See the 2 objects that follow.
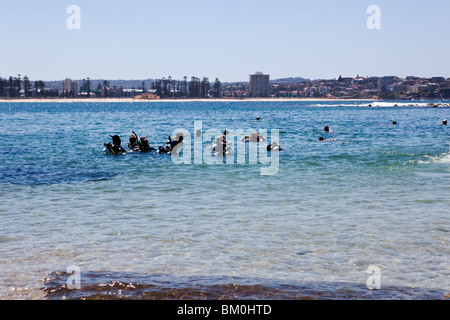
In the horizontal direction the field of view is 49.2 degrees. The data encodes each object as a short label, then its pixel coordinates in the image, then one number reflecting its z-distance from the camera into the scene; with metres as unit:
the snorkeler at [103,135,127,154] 32.78
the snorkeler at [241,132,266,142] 41.09
